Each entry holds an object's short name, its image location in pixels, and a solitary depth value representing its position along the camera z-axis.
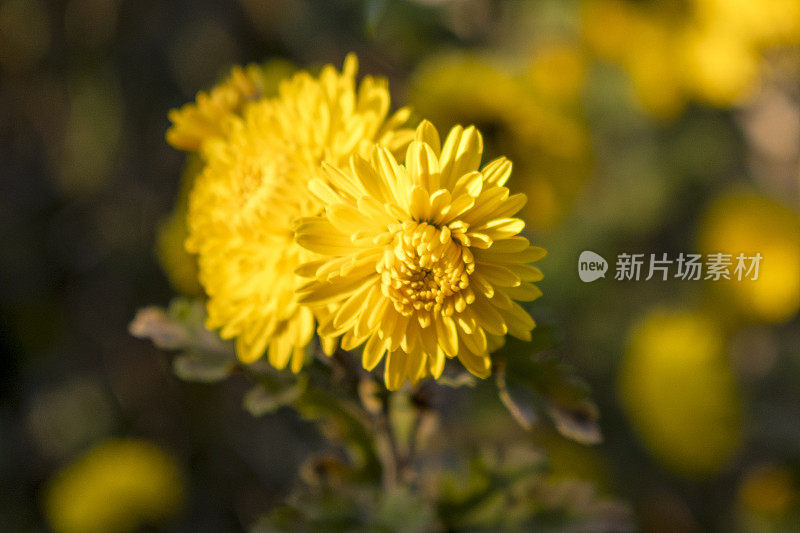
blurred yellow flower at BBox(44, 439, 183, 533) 0.60
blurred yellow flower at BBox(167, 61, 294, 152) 0.39
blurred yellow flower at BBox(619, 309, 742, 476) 0.55
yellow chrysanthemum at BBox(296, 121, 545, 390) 0.35
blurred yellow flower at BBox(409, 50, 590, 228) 0.47
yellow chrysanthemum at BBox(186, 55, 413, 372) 0.37
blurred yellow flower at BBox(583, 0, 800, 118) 0.59
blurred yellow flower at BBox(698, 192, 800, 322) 0.61
